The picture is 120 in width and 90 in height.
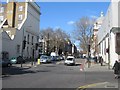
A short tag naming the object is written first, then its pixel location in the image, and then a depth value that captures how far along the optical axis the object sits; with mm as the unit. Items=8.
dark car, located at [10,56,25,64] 28806
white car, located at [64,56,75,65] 26409
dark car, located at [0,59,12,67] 21722
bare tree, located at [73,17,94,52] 43240
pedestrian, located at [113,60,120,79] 11595
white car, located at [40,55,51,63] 30586
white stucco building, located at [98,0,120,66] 18997
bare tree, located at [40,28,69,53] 55672
